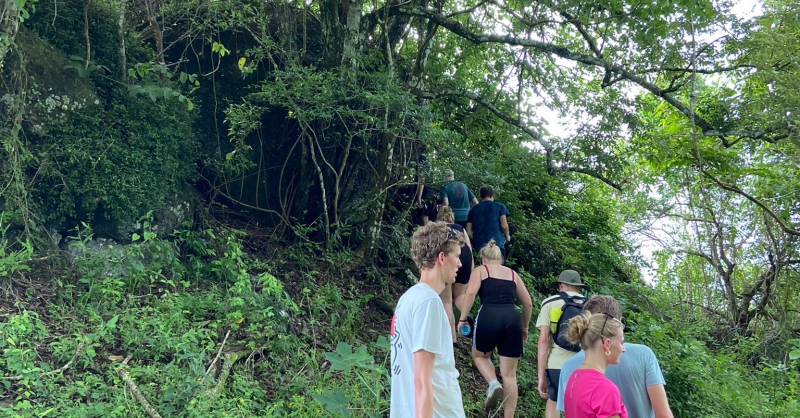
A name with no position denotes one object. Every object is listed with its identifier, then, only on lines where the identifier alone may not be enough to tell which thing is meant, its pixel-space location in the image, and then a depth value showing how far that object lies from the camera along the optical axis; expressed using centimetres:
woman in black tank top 584
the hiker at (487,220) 847
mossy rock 655
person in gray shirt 359
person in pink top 303
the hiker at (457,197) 858
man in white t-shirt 287
